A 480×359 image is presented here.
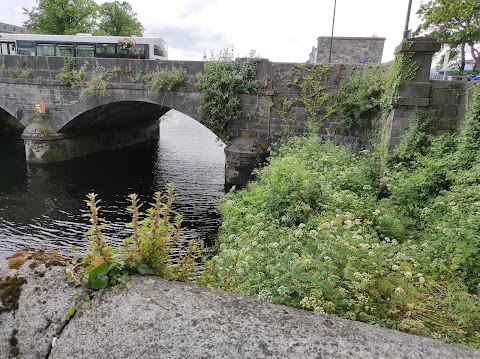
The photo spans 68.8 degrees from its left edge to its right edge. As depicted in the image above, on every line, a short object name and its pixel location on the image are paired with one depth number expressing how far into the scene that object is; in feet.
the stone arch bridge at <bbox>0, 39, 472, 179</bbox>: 20.89
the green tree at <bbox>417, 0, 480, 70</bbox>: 49.61
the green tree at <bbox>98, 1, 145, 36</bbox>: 110.01
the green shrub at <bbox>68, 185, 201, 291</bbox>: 4.41
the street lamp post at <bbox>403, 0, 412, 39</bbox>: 34.81
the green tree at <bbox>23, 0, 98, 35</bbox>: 94.63
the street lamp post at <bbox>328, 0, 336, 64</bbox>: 65.76
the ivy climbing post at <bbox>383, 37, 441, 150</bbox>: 20.03
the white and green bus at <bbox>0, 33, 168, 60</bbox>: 50.96
